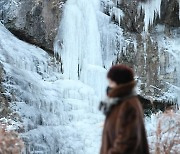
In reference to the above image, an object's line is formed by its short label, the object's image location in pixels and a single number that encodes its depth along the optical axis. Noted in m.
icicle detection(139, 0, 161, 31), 15.11
